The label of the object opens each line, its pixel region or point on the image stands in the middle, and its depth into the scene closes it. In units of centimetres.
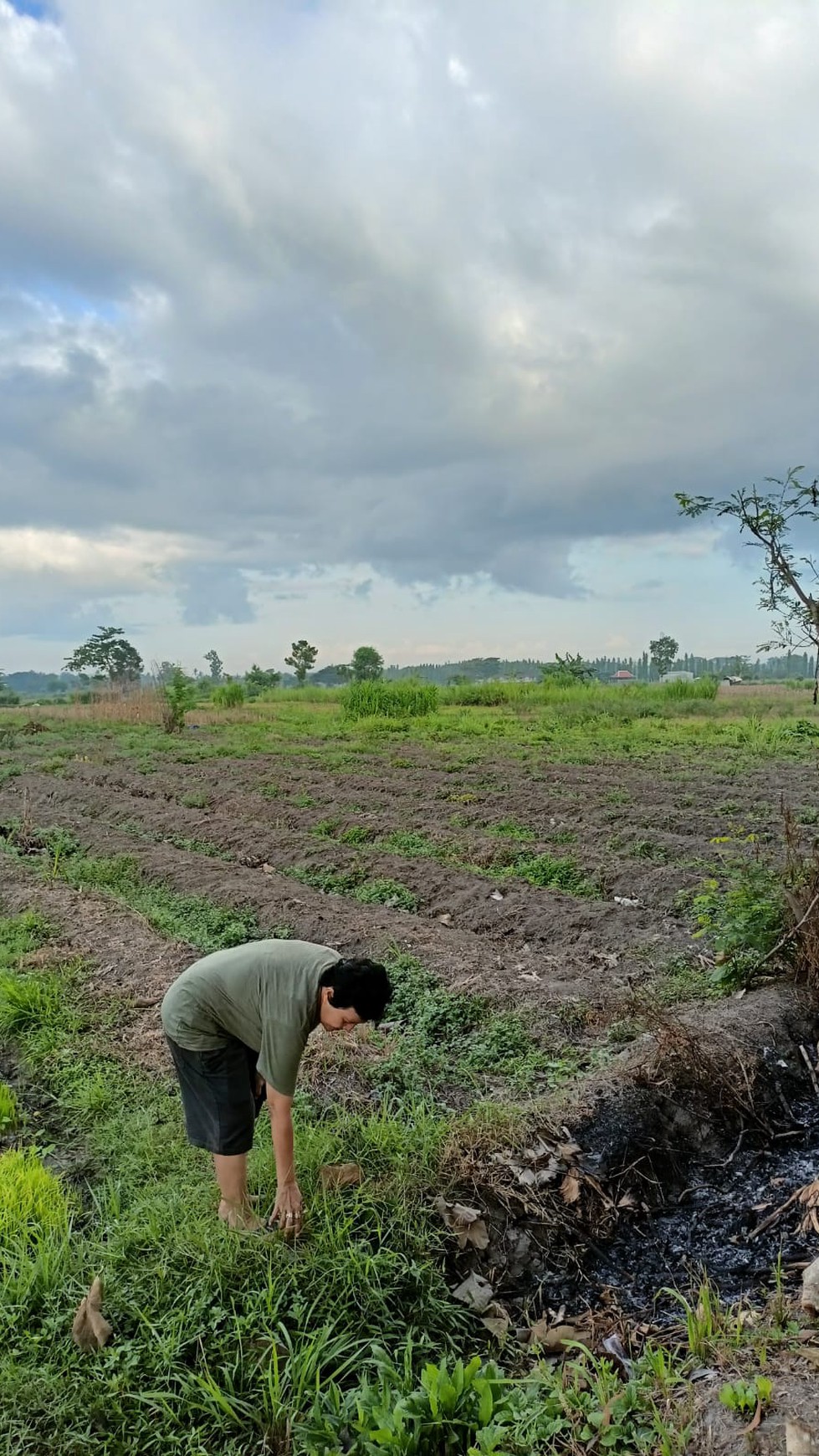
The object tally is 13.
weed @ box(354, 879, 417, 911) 696
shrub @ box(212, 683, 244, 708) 3180
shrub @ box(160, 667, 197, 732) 2350
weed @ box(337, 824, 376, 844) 906
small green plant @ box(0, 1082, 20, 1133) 386
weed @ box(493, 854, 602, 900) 724
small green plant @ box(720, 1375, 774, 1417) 218
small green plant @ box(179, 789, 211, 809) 1155
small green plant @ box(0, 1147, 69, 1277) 295
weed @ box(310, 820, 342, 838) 945
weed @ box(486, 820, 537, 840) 896
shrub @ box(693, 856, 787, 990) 466
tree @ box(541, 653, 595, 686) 3266
